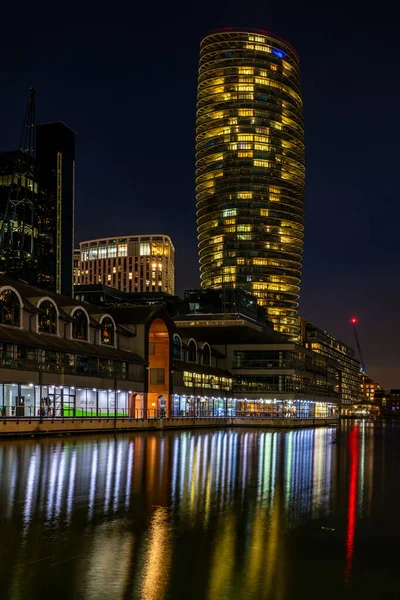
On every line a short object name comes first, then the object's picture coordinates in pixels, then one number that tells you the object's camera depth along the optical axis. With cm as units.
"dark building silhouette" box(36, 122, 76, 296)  19125
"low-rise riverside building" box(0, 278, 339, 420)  6856
